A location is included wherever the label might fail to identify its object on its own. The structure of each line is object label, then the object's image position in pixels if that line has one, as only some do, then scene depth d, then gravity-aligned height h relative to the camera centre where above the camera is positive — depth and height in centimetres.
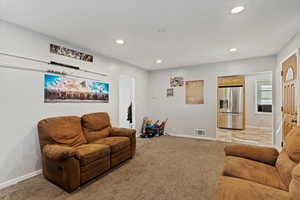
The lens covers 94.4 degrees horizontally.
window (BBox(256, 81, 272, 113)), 634 +14
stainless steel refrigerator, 609 -26
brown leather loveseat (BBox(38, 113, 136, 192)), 194 -83
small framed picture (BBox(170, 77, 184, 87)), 517 +69
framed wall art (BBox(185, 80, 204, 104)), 481 +29
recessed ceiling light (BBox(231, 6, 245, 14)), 184 +124
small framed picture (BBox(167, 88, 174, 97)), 535 +31
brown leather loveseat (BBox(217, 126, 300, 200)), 108 -75
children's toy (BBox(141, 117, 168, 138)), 510 -108
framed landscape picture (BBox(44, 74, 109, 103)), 269 +22
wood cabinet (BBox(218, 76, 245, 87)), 623 +87
